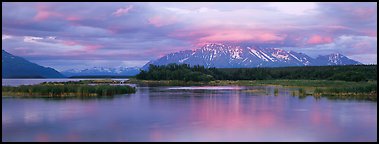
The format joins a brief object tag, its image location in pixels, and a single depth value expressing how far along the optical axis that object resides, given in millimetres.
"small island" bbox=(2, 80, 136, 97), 42062
